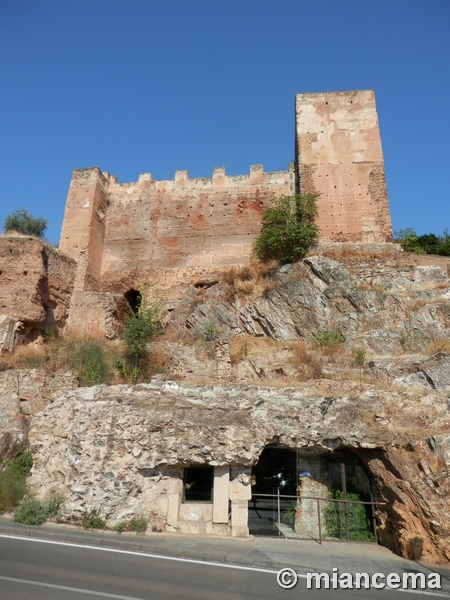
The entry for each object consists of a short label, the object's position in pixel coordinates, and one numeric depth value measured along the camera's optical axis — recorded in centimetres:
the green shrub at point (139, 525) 804
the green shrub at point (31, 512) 827
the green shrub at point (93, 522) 810
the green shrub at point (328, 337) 1464
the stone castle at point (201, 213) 1925
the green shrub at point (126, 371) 1347
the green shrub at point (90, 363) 1337
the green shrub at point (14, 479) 919
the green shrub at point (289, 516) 938
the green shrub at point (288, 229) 1803
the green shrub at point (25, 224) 2308
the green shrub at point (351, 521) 862
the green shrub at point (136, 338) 1430
